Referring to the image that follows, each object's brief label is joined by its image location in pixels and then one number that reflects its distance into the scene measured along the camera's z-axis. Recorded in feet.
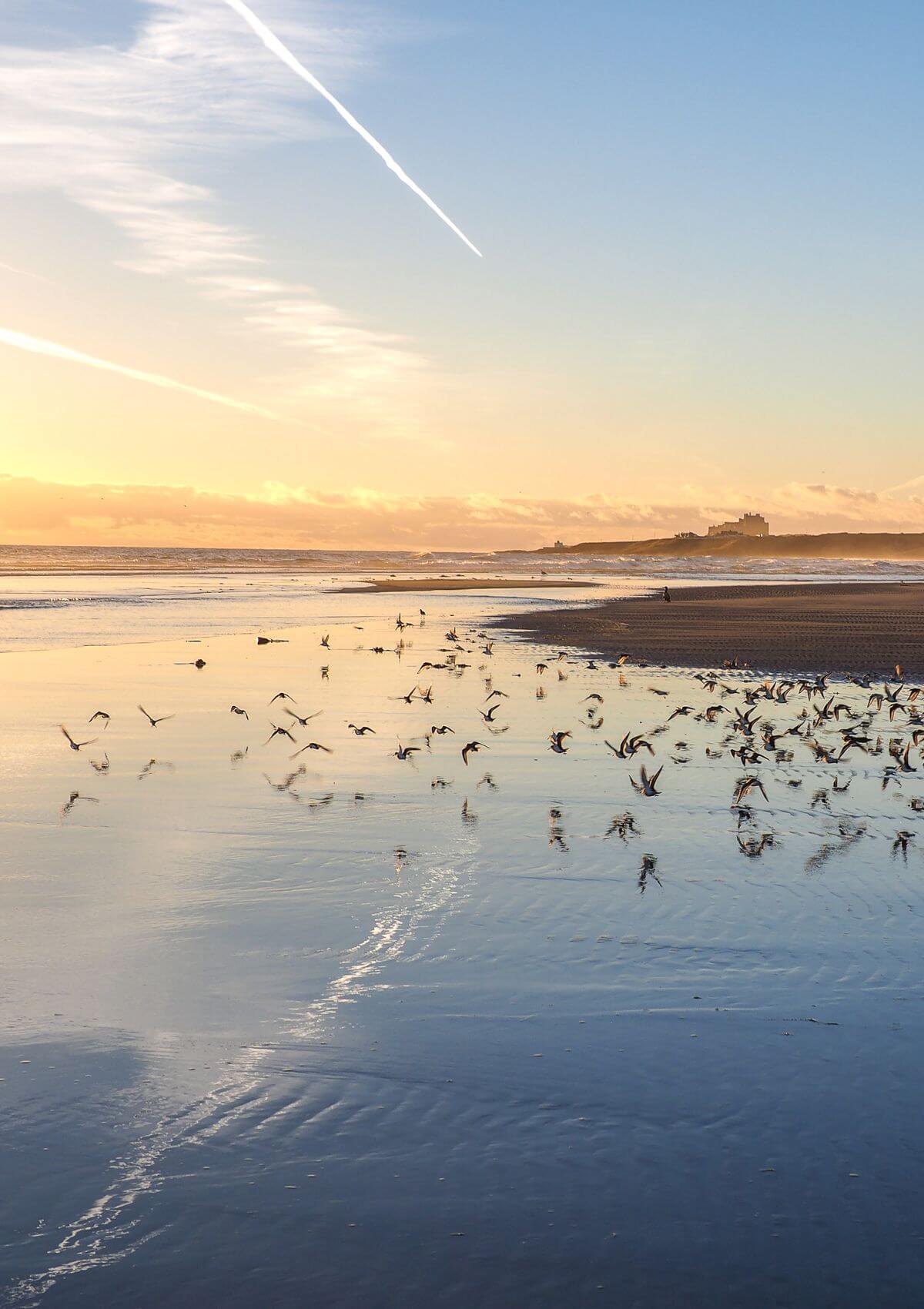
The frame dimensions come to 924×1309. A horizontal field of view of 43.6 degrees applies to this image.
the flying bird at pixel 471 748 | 38.45
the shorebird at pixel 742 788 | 33.78
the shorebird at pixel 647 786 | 34.88
